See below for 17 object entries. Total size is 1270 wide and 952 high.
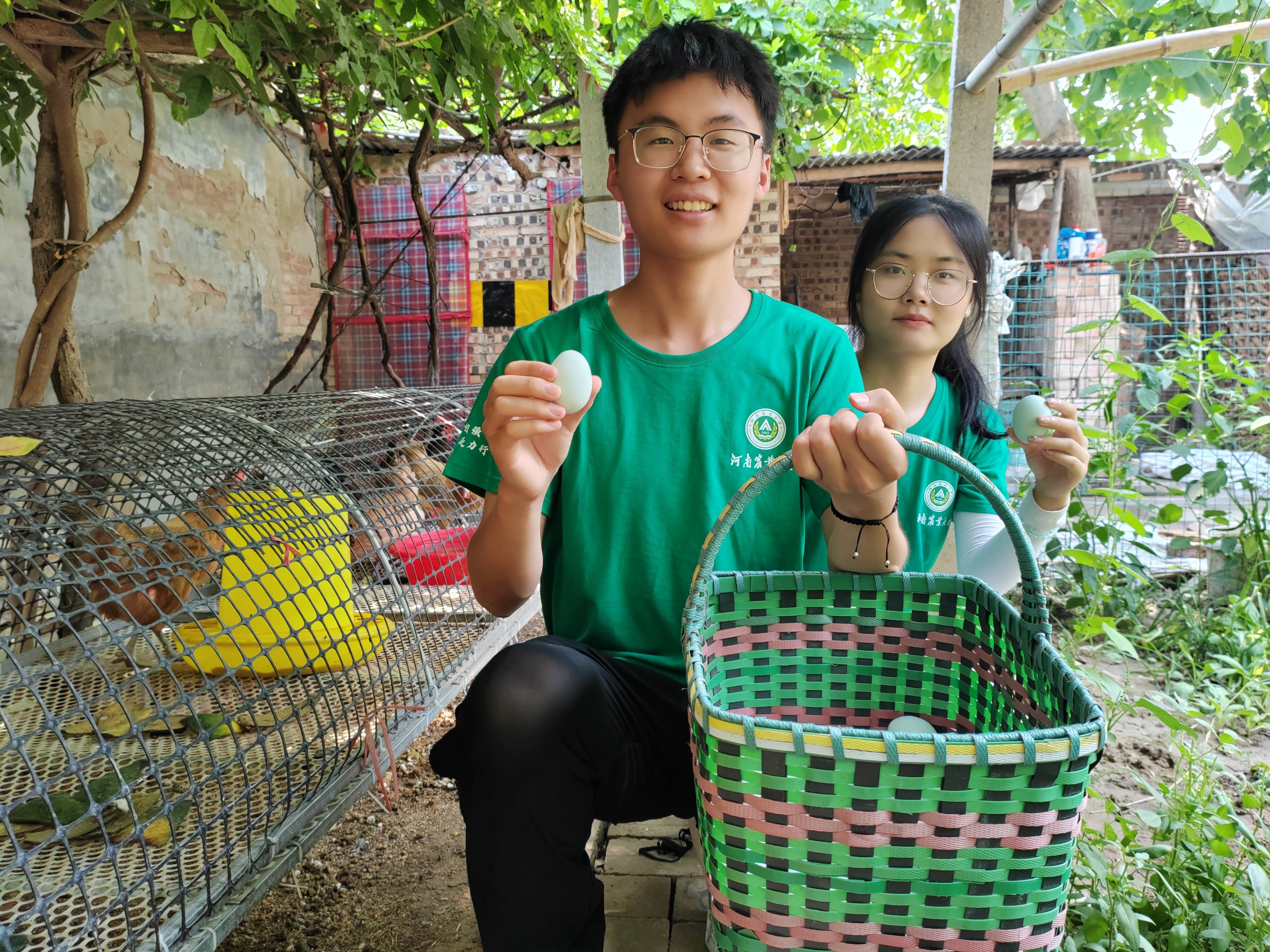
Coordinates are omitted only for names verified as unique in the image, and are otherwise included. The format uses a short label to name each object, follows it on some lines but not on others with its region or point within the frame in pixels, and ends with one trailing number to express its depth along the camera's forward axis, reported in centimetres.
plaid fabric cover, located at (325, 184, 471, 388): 816
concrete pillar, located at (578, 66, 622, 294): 355
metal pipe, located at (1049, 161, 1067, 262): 789
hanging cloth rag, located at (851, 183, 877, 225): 809
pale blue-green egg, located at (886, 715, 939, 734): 115
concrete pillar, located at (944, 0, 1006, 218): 256
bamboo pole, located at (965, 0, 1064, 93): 210
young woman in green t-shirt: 182
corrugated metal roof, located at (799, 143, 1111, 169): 720
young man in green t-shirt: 118
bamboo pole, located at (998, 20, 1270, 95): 224
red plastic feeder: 277
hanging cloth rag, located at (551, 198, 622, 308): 401
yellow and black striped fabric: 809
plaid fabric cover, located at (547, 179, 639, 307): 782
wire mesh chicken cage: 142
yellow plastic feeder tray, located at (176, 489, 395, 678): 193
